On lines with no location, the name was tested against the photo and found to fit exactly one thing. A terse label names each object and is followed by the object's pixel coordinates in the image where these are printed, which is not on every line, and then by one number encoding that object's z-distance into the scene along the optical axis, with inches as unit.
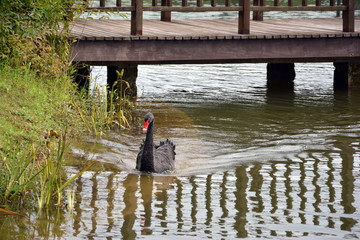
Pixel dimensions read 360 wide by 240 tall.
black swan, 622.2
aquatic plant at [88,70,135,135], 776.9
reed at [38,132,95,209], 494.9
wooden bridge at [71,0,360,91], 914.1
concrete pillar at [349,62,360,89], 1130.8
